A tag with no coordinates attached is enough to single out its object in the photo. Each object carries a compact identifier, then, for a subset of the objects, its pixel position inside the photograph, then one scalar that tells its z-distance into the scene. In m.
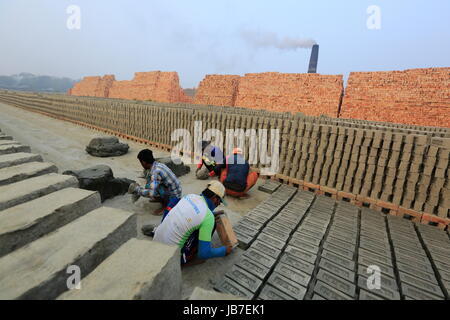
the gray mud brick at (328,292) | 2.29
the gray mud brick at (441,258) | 2.98
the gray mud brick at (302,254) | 2.83
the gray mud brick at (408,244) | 3.27
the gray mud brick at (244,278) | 2.36
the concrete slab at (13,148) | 4.13
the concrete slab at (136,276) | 1.36
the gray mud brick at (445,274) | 2.69
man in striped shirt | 3.70
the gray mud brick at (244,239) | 3.10
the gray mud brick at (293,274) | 2.46
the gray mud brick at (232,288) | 2.27
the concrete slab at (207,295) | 1.50
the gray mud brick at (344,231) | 3.50
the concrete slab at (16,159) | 3.42
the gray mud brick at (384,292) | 2.33
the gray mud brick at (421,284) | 2.47
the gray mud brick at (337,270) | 2.57
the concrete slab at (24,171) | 2.95
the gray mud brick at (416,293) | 2.38
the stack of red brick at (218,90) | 22.75
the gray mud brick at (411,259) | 2.95
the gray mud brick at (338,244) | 3.15
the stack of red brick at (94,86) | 38.97
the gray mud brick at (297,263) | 2.65
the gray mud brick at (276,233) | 3.28
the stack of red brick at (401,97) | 12.48
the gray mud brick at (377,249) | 3.07
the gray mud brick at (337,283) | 2.37
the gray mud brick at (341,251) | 2.96
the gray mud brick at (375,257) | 2.89
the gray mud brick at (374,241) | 3.28
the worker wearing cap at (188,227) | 2.44
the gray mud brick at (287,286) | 2.29
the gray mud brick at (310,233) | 3.37
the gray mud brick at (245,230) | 3.35
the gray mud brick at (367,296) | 2.30
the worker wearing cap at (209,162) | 5.66
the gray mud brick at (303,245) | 3.03
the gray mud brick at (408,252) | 3.10
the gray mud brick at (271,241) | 3.08
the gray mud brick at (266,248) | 2.89
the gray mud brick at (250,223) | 3.53
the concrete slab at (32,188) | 2.38
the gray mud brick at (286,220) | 3.69
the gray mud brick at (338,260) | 2.77
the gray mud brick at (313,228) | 3.54
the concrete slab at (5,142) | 4.57
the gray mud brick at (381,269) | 2.67
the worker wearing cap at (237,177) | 4.72
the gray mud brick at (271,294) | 2.23
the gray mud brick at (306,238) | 3.21
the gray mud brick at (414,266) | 2.81
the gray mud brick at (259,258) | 2.71
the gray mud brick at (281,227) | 3.47
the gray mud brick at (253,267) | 2.54
